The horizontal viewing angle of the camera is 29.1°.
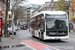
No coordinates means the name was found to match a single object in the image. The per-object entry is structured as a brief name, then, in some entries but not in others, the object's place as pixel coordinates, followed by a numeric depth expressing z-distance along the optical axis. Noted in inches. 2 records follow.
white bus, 568.2
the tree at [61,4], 1440.3
